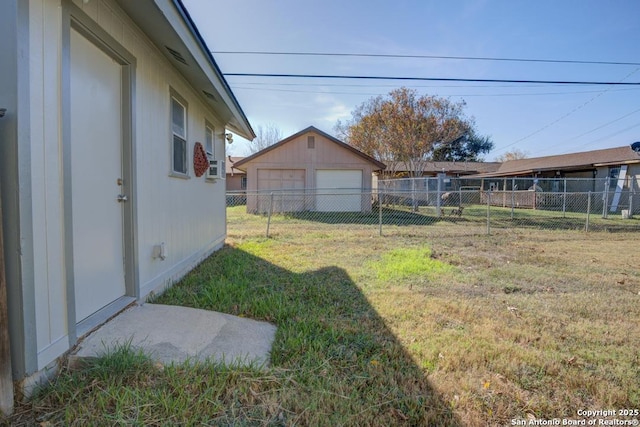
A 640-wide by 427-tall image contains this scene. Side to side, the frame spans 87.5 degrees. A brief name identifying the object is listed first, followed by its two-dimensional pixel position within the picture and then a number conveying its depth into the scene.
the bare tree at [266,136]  39.75
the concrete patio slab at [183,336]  2.30
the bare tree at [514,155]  50.72
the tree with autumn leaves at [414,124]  18.09
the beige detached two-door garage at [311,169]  16.02
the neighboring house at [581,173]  17.05
